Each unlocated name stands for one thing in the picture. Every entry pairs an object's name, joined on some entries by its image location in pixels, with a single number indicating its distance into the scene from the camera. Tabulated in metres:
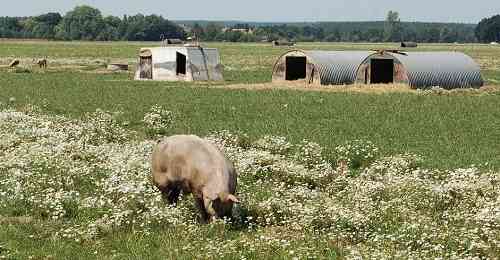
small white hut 59.16
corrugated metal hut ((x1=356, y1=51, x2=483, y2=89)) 50.31
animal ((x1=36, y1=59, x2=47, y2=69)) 75.94
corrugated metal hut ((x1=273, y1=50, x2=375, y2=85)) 52.91
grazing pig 15.45
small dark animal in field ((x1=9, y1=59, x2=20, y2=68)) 74.71
